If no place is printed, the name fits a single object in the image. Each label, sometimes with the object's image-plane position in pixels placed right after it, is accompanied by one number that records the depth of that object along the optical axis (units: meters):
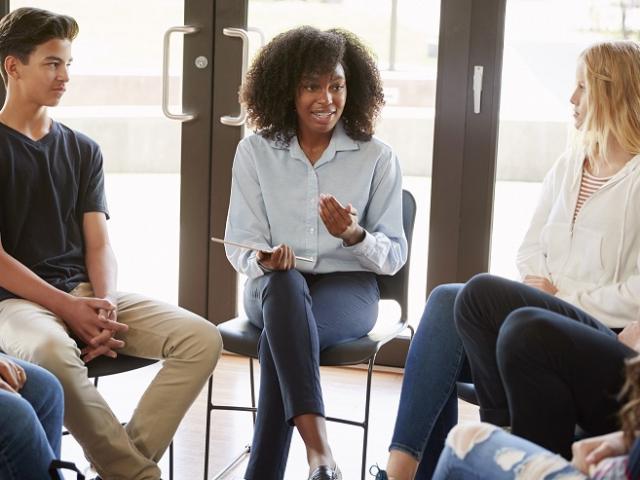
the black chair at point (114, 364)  2.44
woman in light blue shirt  2.58
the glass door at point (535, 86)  3.39
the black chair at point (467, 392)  2.35
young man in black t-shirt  2.31
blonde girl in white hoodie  1.97
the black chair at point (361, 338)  2.52
